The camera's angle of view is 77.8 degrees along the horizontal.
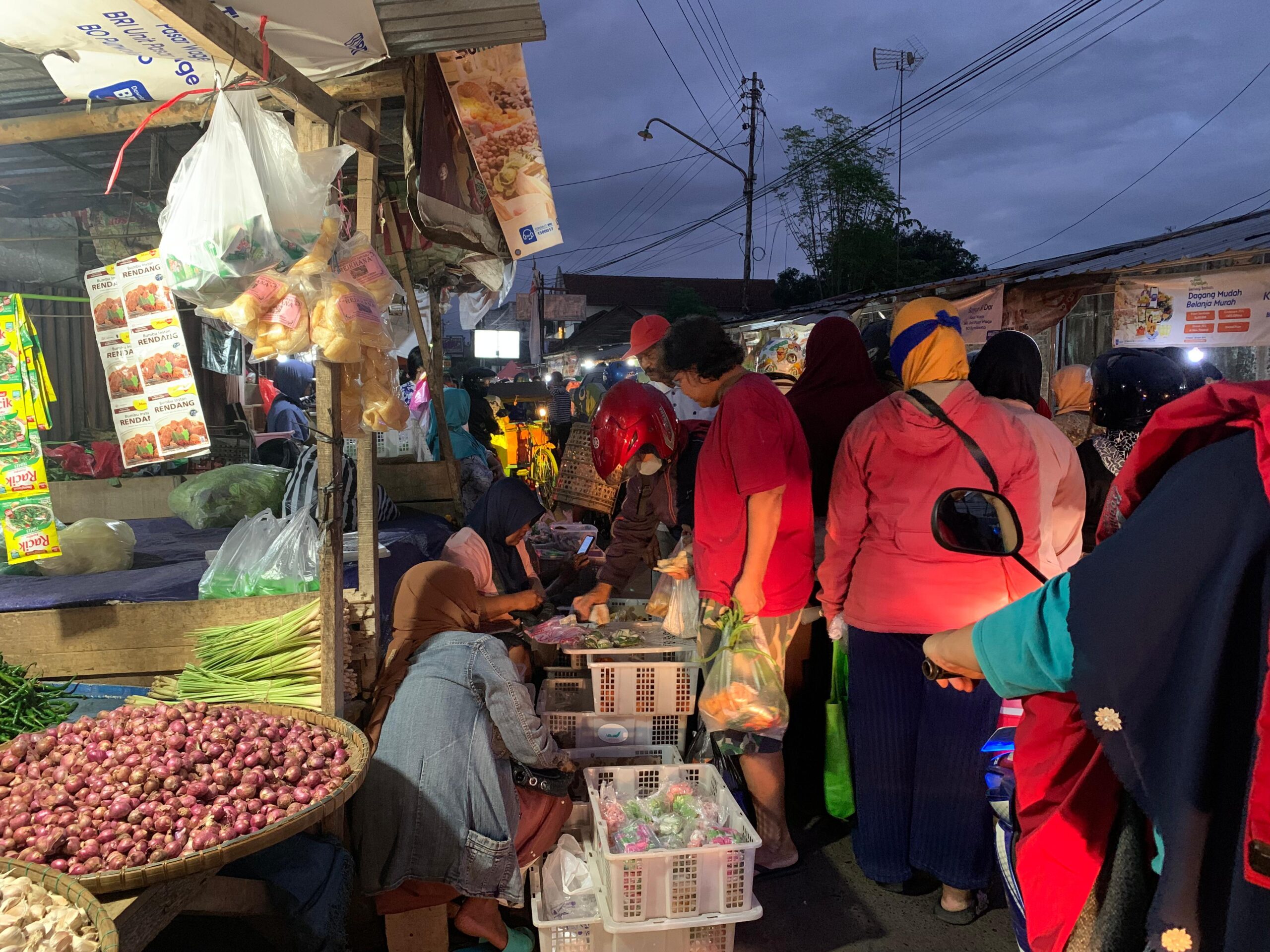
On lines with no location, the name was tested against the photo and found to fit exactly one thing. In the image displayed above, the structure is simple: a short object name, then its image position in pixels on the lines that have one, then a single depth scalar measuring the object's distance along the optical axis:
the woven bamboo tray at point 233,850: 1.81
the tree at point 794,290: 29.30
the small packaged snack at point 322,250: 2.36
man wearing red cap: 3.49
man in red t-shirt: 3.11
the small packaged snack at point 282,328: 2.29
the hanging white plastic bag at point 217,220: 2.20
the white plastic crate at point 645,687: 3.57
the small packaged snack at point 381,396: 2.63
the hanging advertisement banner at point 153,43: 2.30
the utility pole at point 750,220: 23.70
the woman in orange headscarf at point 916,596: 2.79
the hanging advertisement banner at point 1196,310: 6.93
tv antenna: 25.27
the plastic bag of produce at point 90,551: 3.66
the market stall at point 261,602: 1.98
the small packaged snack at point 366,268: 2.55
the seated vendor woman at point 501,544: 4.37
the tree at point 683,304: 24.10
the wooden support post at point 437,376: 5.56
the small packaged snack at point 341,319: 2.33
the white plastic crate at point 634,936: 2.67
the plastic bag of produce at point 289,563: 3.17
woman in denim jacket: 2.70
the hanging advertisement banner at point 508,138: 3.67
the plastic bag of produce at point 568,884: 2.77
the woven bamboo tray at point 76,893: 1.56
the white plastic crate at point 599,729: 3.62
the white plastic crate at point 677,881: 2.60
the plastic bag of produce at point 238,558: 3.15
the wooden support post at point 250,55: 1.91
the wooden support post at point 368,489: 2.81
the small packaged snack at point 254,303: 2.24
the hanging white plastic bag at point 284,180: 2.30
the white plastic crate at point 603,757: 3.44
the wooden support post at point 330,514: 2.47
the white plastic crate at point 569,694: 3.78
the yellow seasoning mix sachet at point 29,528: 3.00
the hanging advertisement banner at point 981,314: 8.77
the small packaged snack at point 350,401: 2.58
